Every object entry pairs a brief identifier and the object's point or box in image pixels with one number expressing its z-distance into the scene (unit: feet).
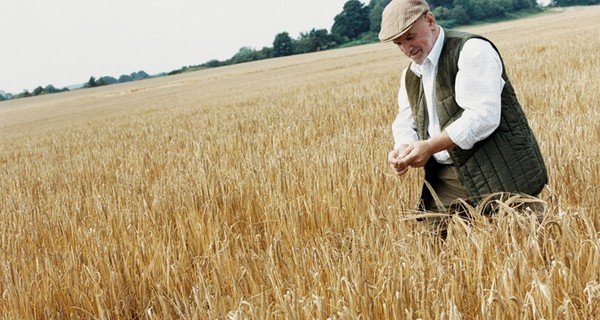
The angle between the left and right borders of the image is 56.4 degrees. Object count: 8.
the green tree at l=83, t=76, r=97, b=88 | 242.37
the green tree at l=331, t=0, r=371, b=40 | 283.18
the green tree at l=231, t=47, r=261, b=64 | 257.03
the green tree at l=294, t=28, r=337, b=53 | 254.88
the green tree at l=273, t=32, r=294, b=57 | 260.83
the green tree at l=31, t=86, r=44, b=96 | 245.04
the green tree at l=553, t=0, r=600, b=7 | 309.83
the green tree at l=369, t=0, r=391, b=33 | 275.59
